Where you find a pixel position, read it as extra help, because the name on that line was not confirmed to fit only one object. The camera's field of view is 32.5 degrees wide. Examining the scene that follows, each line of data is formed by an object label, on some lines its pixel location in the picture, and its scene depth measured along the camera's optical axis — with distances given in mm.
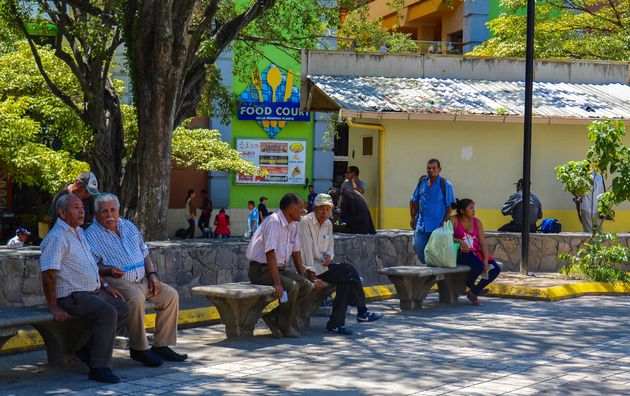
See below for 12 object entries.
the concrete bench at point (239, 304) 10148
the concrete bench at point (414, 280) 12703
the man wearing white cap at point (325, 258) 11030
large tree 15266
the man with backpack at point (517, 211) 18862
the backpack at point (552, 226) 19000
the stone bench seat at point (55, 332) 8133
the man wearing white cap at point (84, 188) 11055
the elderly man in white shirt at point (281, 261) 10367
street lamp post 15750
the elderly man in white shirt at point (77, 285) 8227
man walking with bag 14070
